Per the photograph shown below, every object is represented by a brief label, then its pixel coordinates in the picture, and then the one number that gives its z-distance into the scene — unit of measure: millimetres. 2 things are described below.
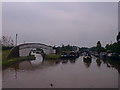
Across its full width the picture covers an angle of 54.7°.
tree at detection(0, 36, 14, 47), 26686
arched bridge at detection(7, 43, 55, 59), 21647
